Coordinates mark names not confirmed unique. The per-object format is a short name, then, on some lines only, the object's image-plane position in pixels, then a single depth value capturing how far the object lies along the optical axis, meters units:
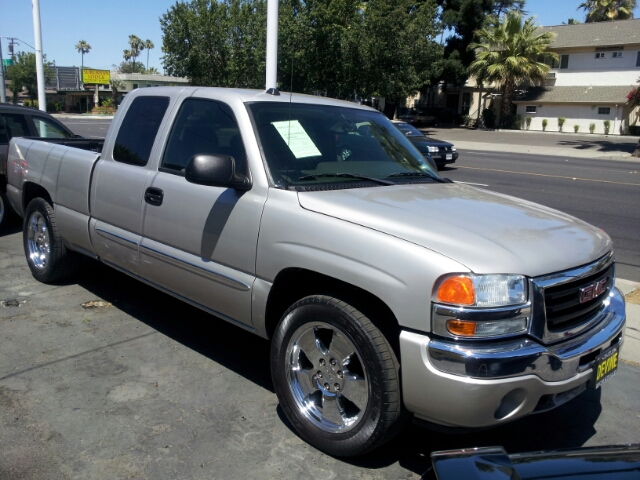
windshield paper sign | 3.96
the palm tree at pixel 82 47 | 120.56
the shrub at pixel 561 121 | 47.29
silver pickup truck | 2.83
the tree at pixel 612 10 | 63.34
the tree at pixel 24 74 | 76.00
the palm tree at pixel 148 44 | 121.88
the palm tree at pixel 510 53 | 44.88
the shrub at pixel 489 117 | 50.41
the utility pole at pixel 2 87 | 17.73
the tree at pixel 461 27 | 48.88
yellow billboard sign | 75.75
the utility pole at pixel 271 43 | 10.30
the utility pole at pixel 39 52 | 15.73
